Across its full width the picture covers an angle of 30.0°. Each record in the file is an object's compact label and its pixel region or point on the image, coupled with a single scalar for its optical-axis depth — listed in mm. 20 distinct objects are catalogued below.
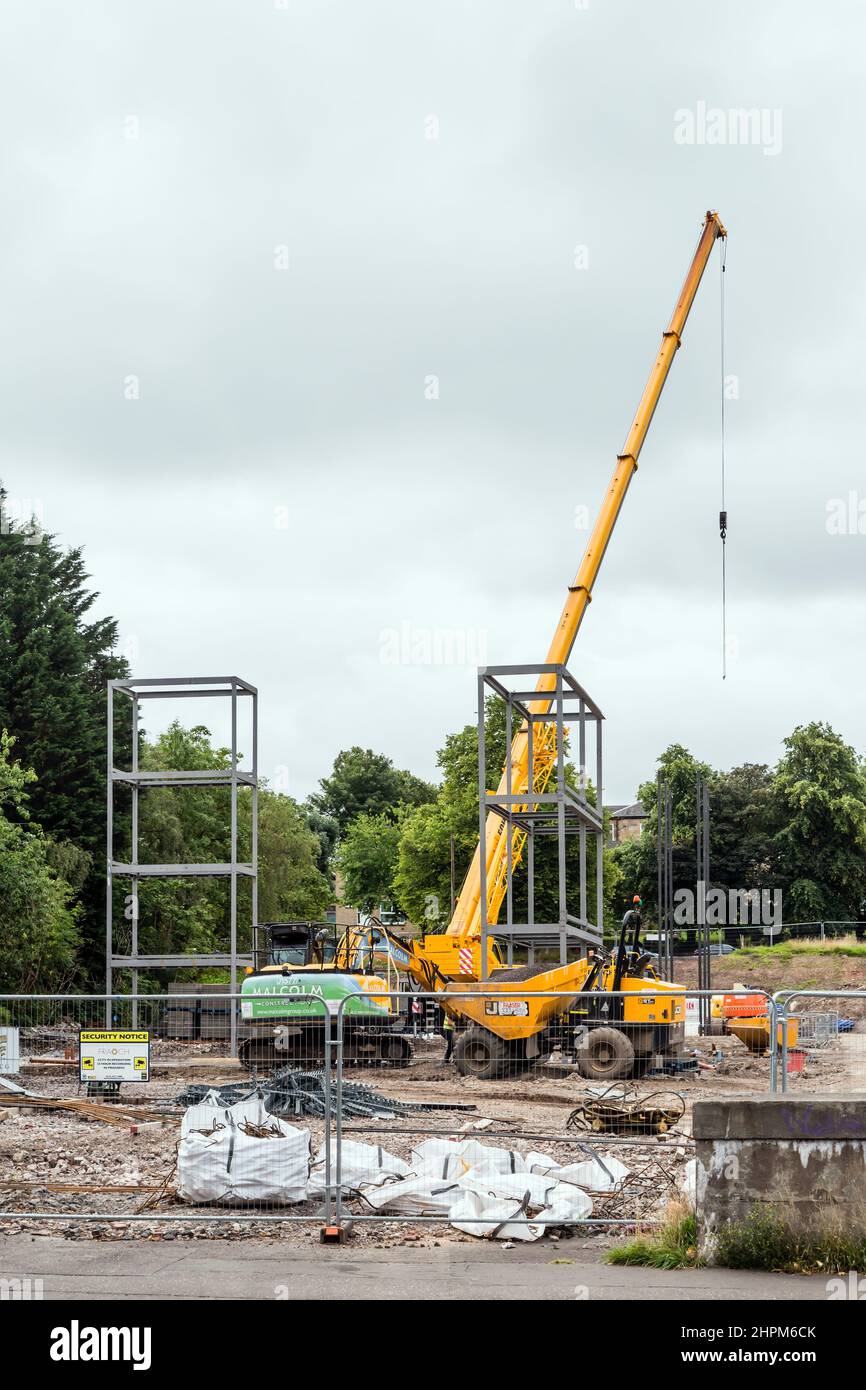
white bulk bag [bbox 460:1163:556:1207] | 12078
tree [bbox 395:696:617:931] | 61969
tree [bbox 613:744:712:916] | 96500
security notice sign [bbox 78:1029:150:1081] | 14852
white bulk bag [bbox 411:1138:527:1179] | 12836
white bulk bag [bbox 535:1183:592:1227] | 11812
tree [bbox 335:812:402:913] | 94188
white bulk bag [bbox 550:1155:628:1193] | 12828
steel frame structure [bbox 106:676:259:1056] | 30672
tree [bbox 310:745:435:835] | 130625
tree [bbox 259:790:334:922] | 83562
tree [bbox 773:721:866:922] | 92938
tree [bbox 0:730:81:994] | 36562
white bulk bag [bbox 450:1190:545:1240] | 11523
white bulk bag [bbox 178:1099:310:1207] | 12391
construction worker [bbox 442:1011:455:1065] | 27238
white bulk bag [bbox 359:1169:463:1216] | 12203
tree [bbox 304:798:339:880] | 128875
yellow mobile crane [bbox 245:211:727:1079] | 23203
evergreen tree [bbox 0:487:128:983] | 52125
